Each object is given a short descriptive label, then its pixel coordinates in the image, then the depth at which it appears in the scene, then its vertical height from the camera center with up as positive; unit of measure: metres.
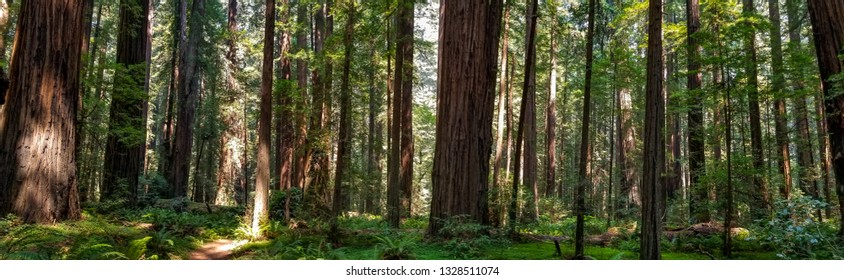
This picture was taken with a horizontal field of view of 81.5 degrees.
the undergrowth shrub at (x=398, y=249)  7.10 -1.13
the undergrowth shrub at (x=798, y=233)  6.20 -0.59
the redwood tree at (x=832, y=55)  7.88 +2.21
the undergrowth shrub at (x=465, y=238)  7.25 -1.01
